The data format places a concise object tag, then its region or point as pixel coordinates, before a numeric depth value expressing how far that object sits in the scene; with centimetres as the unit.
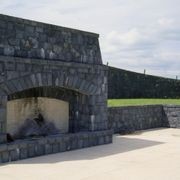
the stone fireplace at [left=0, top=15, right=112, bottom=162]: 888
